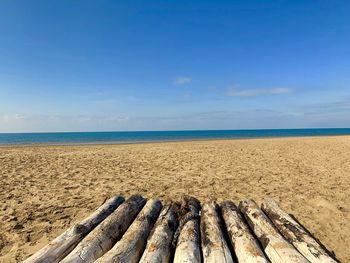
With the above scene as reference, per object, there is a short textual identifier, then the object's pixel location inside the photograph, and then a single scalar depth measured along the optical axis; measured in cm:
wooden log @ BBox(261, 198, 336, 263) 318
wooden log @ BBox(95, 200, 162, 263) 299
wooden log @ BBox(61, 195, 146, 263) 309
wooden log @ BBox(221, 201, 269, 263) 306
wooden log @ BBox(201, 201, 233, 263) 308
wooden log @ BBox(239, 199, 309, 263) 303
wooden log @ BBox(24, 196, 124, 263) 307
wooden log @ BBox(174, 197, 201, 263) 308
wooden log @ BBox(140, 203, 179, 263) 307
